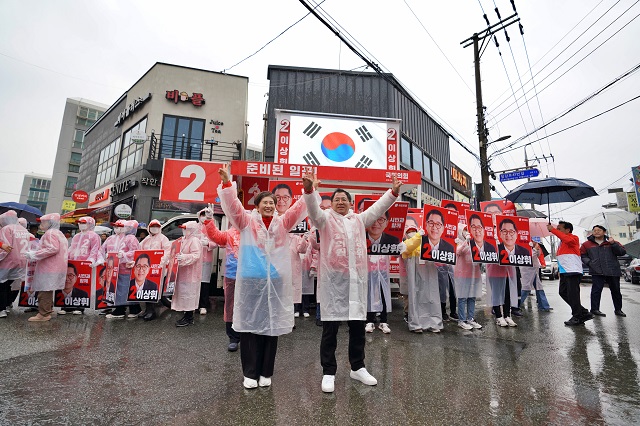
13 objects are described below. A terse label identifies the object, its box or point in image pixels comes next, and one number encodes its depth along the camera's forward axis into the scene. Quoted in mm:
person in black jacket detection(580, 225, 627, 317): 6605
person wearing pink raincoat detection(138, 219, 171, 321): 6178
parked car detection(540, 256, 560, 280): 21938
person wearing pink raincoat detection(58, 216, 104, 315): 6500
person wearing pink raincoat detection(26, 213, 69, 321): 5514
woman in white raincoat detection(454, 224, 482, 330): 5629
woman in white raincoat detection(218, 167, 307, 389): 2848
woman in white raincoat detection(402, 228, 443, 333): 5246
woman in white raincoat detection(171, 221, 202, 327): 5523
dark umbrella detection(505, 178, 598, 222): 6770
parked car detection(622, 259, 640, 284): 17950
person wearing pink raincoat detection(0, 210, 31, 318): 5746
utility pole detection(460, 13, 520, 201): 12055
